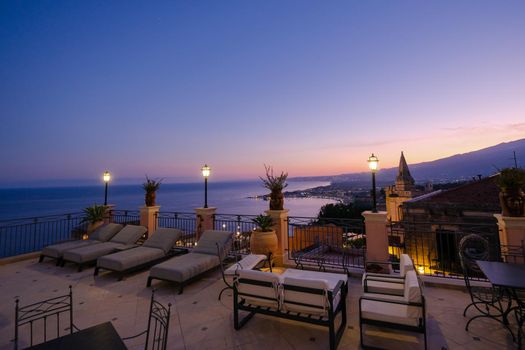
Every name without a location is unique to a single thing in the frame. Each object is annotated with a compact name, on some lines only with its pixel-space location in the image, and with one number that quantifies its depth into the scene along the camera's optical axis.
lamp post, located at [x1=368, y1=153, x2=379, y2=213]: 5.30
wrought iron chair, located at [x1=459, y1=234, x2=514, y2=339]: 3.21
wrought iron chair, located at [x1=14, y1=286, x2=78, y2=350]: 3.16
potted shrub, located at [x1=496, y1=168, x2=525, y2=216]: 4.22
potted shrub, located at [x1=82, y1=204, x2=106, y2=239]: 8.05
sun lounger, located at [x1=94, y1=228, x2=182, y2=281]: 5.13
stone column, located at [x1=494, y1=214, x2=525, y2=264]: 4.16
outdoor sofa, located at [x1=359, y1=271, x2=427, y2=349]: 2.54
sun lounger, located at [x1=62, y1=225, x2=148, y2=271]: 5.69
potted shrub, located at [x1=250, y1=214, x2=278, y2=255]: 5.44
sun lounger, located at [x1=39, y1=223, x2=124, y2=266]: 6.08
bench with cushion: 2.75
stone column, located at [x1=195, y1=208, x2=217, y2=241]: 7.26
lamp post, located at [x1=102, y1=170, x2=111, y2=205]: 9.23
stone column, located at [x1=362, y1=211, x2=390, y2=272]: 5.01
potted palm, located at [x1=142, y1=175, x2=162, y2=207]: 7.94
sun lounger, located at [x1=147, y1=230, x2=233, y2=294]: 4.52
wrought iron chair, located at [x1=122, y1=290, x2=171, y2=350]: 1.64
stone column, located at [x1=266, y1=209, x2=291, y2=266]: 5.84
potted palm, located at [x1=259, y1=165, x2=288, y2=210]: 6.19
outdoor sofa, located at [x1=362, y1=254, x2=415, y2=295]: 3.21
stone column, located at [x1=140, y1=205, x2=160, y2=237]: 7.89
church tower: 22.06
